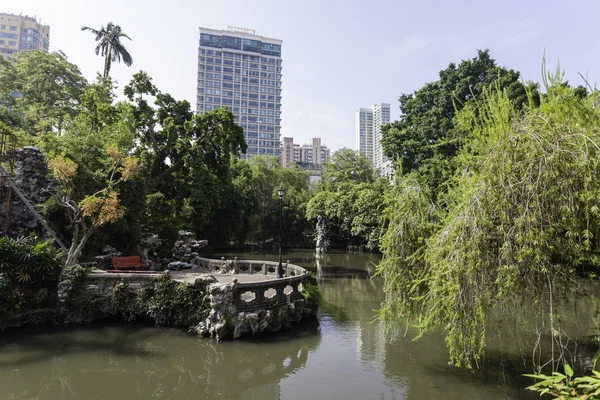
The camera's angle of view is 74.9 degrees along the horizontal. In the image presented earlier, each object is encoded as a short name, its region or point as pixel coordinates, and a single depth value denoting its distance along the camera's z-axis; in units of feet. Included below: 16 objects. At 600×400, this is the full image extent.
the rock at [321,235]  137.49
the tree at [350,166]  174.81
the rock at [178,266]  64.23
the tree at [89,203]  49.57
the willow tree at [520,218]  20.67
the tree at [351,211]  118.93
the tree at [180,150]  82.17
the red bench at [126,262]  55.67
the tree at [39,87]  93.86
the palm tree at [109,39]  119.75
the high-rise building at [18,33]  278.67
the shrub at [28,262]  43.47
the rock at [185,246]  71.31
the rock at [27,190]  56.80
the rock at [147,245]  65.46
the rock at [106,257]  57.87
